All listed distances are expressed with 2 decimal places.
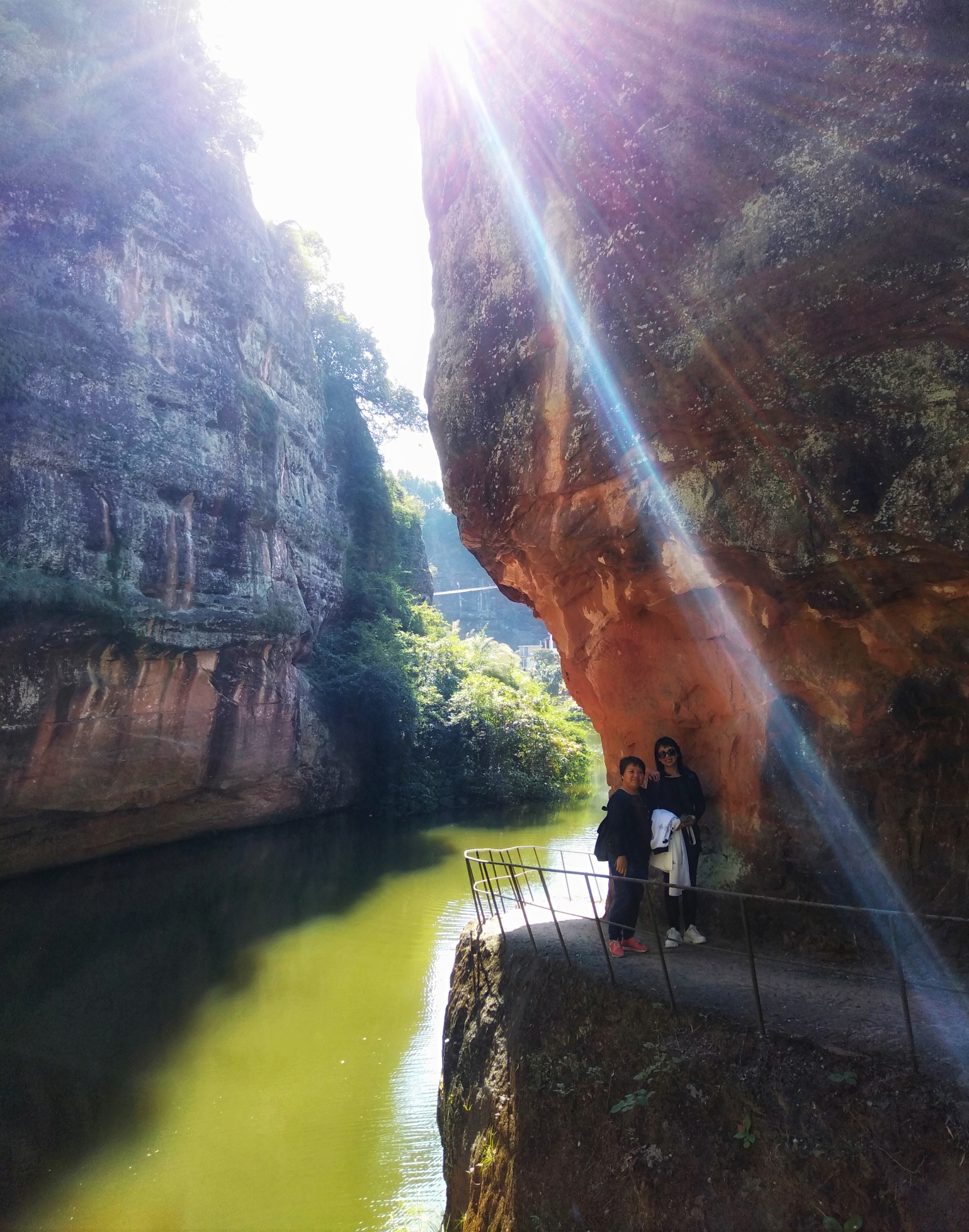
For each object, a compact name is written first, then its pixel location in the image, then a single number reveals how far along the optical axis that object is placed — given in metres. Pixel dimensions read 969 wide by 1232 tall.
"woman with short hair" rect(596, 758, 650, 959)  4.36
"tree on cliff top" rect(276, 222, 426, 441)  27.78
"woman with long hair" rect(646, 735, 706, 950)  4.50
